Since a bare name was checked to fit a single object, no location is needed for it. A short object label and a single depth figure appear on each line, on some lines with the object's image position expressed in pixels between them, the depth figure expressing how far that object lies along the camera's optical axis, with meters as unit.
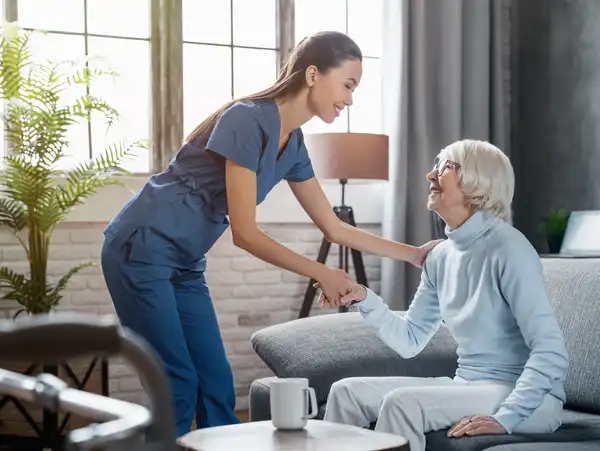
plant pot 4.42
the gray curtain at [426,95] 4.42
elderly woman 1.86
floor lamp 3.89
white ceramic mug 1.68
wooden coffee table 1.54
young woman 2.03
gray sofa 2.10
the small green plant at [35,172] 3.36
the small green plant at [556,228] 4.43
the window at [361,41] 4.61
